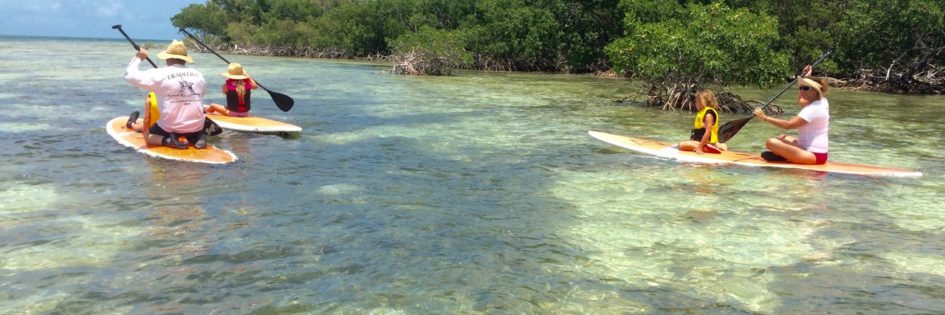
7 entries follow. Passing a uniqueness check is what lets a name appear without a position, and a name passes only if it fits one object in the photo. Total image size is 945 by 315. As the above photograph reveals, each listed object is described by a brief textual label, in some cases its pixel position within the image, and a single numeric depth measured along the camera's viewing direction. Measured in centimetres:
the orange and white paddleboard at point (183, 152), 845
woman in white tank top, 858
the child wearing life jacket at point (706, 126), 944
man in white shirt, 841
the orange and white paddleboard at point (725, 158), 859
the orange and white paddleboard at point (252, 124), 1082
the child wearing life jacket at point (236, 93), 1150
